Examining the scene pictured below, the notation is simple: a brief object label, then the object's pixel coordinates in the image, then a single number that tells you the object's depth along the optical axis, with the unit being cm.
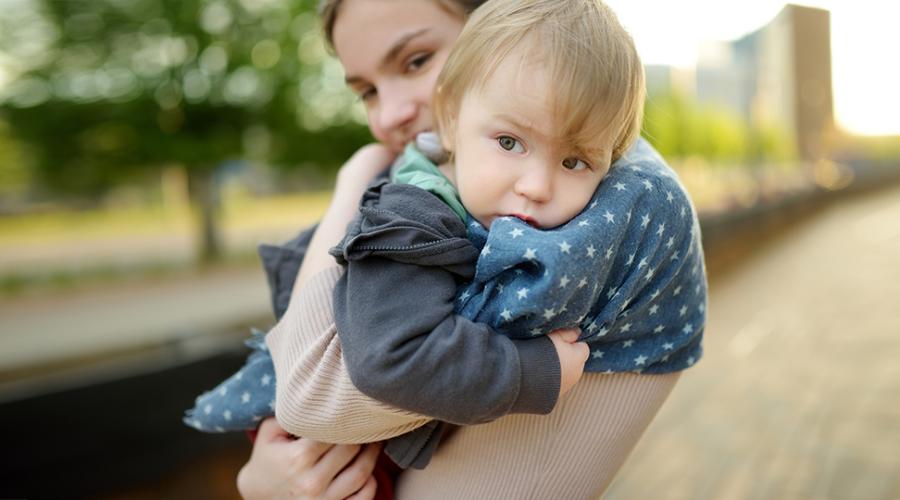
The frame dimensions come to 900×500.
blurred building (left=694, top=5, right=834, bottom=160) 4866
